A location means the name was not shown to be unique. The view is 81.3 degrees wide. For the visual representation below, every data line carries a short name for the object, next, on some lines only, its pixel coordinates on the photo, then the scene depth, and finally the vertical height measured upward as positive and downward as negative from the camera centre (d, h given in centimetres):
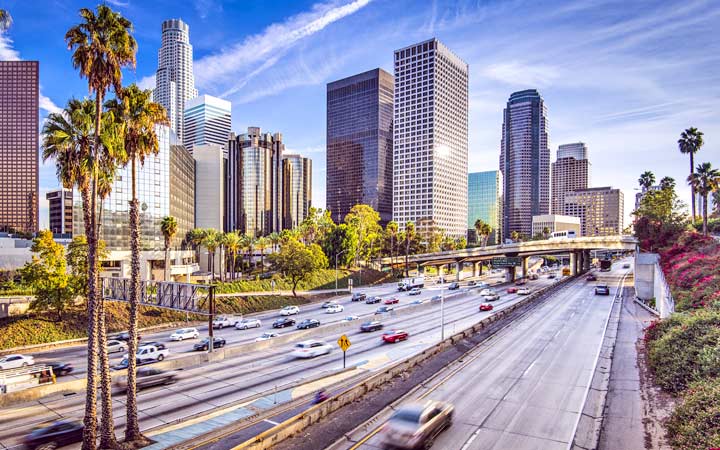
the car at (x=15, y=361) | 3348 -1045
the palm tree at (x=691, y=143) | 8125 +1740
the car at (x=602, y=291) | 7106 -995
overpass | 8919 -487
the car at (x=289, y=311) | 6162 -1144
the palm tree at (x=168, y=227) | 6521 +99
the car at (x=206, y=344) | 4009 -1080
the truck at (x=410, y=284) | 9431 -1165
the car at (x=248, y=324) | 5238 -1146
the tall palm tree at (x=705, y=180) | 7681 +969
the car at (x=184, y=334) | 4542 -1107
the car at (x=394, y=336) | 4262 -1063
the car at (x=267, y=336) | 4369 -1088
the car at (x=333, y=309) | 6432 -1172
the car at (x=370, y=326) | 4834 -1089
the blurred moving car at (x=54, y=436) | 1956 -960
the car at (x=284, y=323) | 5269 -1129
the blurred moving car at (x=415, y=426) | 1698 -812
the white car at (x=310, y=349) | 3659 -1030
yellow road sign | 2988 -784
